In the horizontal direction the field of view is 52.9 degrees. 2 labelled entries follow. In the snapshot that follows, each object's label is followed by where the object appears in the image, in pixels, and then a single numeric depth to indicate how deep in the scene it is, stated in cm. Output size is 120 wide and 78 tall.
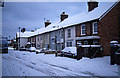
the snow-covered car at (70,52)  1673
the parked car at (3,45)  2945
